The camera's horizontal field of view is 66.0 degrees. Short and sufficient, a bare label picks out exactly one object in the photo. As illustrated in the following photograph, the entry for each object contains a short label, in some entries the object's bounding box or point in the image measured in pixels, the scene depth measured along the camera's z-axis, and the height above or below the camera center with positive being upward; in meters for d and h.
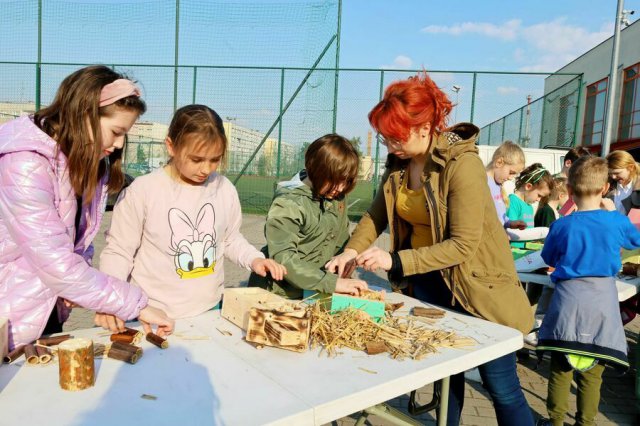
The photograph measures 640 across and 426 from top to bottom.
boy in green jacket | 2.27 -0.23
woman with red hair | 2.04 -0.19
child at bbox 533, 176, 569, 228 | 5.25 -0.21
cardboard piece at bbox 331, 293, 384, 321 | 1.92 -0.51
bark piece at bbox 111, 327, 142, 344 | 1.61 -0.58
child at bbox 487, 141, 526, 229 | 4.55 +0.13
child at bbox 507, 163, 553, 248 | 5.16 -0.09
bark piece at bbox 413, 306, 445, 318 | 2.05 -0.56
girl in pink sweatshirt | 1.99 -0.26
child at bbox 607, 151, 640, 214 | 4.62 +0.16
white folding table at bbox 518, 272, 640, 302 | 3.35 -0.69
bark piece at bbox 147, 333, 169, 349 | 1.60 -0.58
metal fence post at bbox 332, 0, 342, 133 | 9.92 +2.05
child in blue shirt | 2.92 -0.67
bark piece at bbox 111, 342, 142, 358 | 1.50 -0.58
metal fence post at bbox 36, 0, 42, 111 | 11.59 +1.90
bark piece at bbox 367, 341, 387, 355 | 1.61 -0.57
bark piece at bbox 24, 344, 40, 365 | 1.43 -0.59
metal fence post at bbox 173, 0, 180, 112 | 10.93 +2.10
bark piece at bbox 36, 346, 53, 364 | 1.44 -0.59
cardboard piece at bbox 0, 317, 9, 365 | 1.41 -0.54
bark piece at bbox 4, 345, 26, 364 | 1.43 -0.59
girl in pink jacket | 1.44 -0.14
